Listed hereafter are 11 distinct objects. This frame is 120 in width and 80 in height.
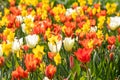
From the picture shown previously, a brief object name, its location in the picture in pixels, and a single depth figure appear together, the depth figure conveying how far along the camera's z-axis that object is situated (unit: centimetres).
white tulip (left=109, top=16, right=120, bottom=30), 609
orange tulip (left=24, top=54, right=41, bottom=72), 429
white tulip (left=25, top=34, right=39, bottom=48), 532
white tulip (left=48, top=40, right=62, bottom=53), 512
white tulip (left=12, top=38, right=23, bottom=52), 524
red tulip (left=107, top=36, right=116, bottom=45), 512
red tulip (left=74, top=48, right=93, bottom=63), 421
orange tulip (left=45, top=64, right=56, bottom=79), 418
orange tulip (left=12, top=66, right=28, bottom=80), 422
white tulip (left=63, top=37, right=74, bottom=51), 516
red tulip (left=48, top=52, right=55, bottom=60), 493
